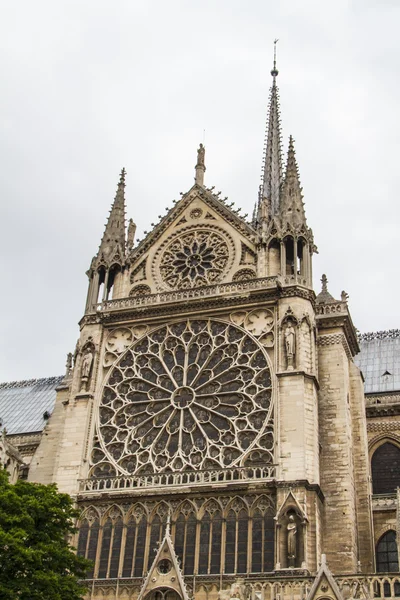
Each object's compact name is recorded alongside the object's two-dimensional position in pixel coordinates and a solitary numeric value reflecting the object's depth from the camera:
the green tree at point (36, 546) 23.16
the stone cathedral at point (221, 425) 28.28
